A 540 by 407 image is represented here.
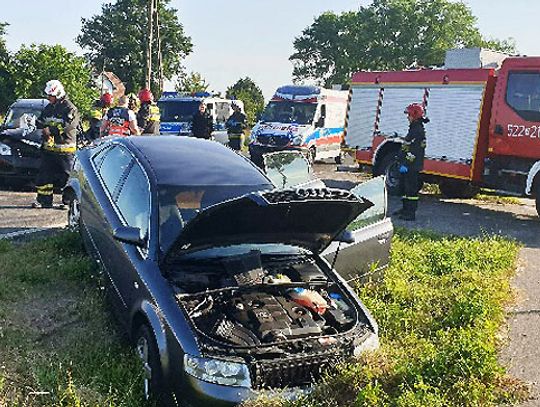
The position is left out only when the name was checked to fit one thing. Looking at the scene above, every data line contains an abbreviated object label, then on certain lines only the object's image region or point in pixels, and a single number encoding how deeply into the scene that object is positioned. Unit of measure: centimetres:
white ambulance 1650
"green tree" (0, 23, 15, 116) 3372
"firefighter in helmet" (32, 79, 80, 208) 894
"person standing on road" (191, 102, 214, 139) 1520
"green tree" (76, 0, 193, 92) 6506
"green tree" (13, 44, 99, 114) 3353
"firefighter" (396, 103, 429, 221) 1035
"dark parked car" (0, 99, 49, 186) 1027
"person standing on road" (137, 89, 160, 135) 1186
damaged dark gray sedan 374
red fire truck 1077
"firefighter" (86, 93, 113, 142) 1125
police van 1714
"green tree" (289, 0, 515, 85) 6488
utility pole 2654
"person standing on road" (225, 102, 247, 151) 1695
